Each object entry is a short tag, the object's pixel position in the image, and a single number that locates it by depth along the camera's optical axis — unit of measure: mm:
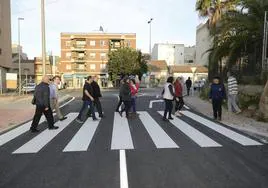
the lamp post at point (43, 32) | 19516
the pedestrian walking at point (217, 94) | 12930
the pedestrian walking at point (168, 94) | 12781
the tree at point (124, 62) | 63250
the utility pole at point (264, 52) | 15992
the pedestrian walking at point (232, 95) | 14212
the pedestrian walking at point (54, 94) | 13188
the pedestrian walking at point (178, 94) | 15508
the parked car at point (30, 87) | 42200
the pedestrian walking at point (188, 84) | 30994
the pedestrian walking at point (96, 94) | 13808
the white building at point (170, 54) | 112625
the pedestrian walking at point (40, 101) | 10750
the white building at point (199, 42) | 85088
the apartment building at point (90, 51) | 83125
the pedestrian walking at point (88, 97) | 12969
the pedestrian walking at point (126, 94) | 13906
